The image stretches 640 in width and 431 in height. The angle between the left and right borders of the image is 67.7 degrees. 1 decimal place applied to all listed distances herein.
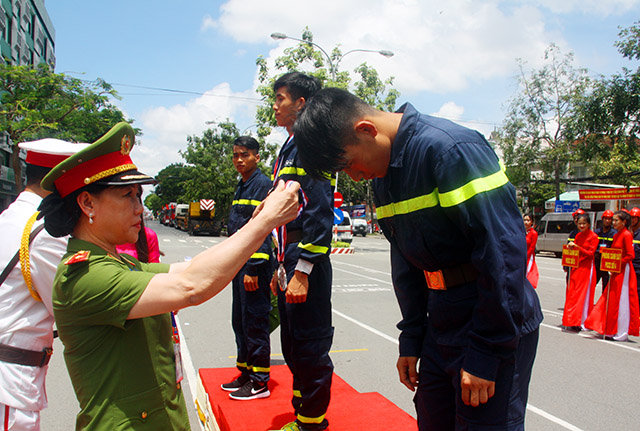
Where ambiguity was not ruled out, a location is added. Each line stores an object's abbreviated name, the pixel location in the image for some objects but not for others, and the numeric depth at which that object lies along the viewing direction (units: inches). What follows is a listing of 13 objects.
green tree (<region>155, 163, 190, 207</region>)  3641.7
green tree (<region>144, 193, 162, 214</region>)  4230.8
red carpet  121.9
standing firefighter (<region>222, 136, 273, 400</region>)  144.5
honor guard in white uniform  78.2
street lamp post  800.0
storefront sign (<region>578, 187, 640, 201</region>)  812.6
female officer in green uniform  59.5
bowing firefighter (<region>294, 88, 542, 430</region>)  62.1
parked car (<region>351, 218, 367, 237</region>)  1589.6
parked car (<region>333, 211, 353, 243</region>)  1029.2
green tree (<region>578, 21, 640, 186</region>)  639.8
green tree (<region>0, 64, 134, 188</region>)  743.1
